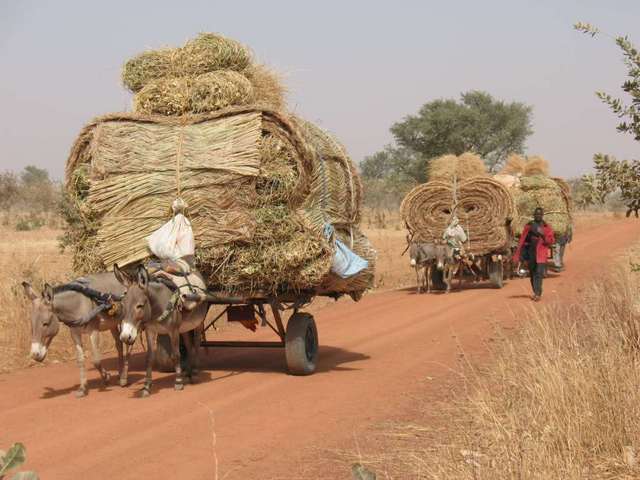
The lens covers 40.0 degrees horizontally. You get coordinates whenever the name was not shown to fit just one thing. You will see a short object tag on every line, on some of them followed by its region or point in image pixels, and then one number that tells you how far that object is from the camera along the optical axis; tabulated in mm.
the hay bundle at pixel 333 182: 10820
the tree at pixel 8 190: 52906
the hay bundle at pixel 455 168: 23172
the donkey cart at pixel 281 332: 10602
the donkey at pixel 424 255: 21828
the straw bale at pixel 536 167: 27734
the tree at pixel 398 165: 58656
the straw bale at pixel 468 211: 22047
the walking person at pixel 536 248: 18469
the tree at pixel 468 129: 59281
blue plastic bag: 10609
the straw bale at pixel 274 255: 10016
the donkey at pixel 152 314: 9008
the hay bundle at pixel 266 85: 11633
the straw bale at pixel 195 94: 10859
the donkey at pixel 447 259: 21844
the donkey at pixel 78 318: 9023
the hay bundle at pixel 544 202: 25875
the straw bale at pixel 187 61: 11375
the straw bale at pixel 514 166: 28219
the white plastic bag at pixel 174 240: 9805
